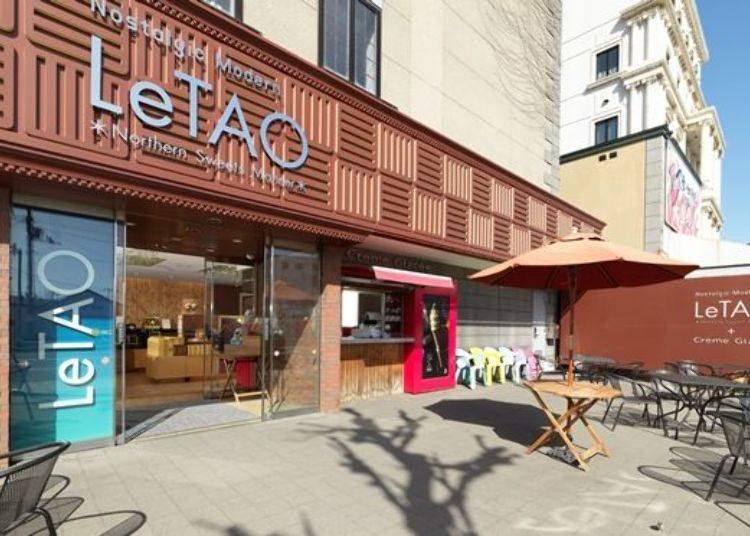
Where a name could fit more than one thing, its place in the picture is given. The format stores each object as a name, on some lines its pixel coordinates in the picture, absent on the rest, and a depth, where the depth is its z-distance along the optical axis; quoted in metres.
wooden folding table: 5.38
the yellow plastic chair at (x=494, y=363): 11.69
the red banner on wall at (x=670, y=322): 12.46
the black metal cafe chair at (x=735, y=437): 4.43
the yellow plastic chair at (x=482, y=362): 11.45
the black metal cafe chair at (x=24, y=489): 2.47
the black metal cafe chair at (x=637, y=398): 7.31
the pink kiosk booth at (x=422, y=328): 9.68
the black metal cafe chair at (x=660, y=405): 7.15
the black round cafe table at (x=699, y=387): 6.59
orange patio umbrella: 5.36
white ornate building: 24.91
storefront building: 4.71
